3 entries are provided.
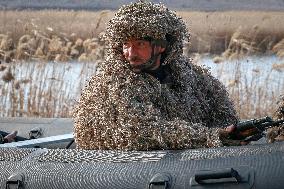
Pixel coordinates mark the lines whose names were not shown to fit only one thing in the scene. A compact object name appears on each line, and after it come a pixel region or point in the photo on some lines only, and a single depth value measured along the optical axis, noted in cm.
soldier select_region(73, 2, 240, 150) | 631
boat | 556
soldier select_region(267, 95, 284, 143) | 648
